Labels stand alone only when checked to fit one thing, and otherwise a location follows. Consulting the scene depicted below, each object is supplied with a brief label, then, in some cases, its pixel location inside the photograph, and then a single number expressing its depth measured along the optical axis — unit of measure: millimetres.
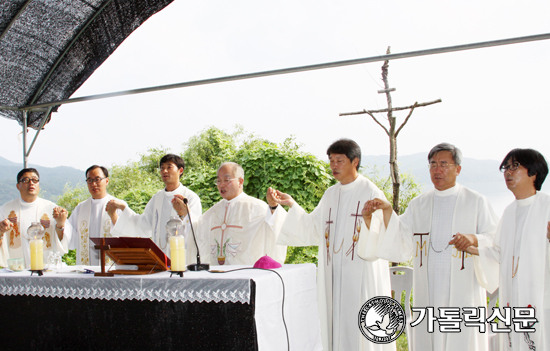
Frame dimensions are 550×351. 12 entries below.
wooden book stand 3094
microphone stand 3289
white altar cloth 2803
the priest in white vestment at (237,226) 4605
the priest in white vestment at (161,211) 5059
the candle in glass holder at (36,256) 3498
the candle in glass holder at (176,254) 3018
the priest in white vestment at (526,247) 3250
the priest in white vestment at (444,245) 3809
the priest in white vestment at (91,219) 5523
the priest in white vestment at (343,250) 4137
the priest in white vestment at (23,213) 5484
